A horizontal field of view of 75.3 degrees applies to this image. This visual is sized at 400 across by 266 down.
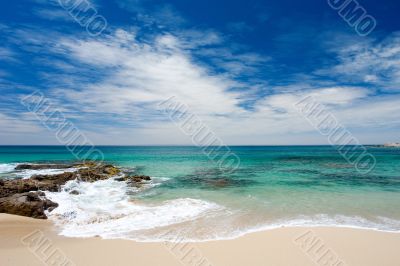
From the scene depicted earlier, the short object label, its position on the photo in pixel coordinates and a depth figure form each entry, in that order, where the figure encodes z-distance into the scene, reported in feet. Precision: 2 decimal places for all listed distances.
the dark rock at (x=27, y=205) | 39.45
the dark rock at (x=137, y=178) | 77.12
